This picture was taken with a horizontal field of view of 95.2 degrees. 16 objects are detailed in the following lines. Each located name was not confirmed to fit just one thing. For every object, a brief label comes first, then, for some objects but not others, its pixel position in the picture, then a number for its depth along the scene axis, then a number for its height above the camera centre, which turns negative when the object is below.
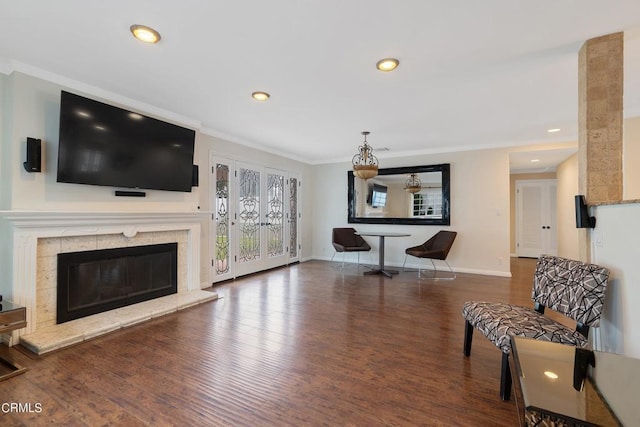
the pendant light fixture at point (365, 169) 4.66 +0.78
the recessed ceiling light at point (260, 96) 3.29 +1.39
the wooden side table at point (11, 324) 2.15 -0.88
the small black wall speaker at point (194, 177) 4.22 +0.57
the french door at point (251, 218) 5.00 -0.03
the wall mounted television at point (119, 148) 2.86 +0.77
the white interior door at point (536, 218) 7.61 +0.01
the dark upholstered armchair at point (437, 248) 5.20 -0.59
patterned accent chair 1.78 -0.64
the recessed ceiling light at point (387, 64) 2.54 +1.37
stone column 2.06 +0.69
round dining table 5.59 -0.97
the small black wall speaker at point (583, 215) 2.10 +0.02
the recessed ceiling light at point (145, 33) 2.10 +1.35
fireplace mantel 2.60 -0.18
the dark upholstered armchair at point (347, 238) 6.43 -0.47
